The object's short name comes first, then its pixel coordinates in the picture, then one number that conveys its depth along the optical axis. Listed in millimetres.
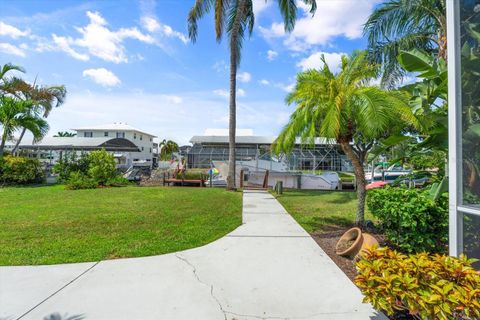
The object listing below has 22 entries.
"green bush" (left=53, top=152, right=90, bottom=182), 17094
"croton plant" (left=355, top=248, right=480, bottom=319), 2127
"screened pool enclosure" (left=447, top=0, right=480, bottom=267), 2854
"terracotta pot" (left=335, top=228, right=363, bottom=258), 4820
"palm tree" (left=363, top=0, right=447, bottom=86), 9383
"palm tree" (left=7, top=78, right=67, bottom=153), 18555
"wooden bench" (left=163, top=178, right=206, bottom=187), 17547
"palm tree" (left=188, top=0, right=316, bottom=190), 14344
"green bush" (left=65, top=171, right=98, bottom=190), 14664
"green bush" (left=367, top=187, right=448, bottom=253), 4281
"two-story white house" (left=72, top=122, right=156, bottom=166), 47394
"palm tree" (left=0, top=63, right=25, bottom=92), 17578
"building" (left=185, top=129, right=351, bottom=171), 24750
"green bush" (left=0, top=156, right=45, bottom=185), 15859
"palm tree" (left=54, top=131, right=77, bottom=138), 78156
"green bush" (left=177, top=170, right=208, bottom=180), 17938
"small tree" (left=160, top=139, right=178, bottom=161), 56769
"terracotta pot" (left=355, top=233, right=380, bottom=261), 4637
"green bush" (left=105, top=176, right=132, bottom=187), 16622
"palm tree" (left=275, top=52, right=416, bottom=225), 5488
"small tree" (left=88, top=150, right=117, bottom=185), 15891
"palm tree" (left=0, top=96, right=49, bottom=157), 16438
